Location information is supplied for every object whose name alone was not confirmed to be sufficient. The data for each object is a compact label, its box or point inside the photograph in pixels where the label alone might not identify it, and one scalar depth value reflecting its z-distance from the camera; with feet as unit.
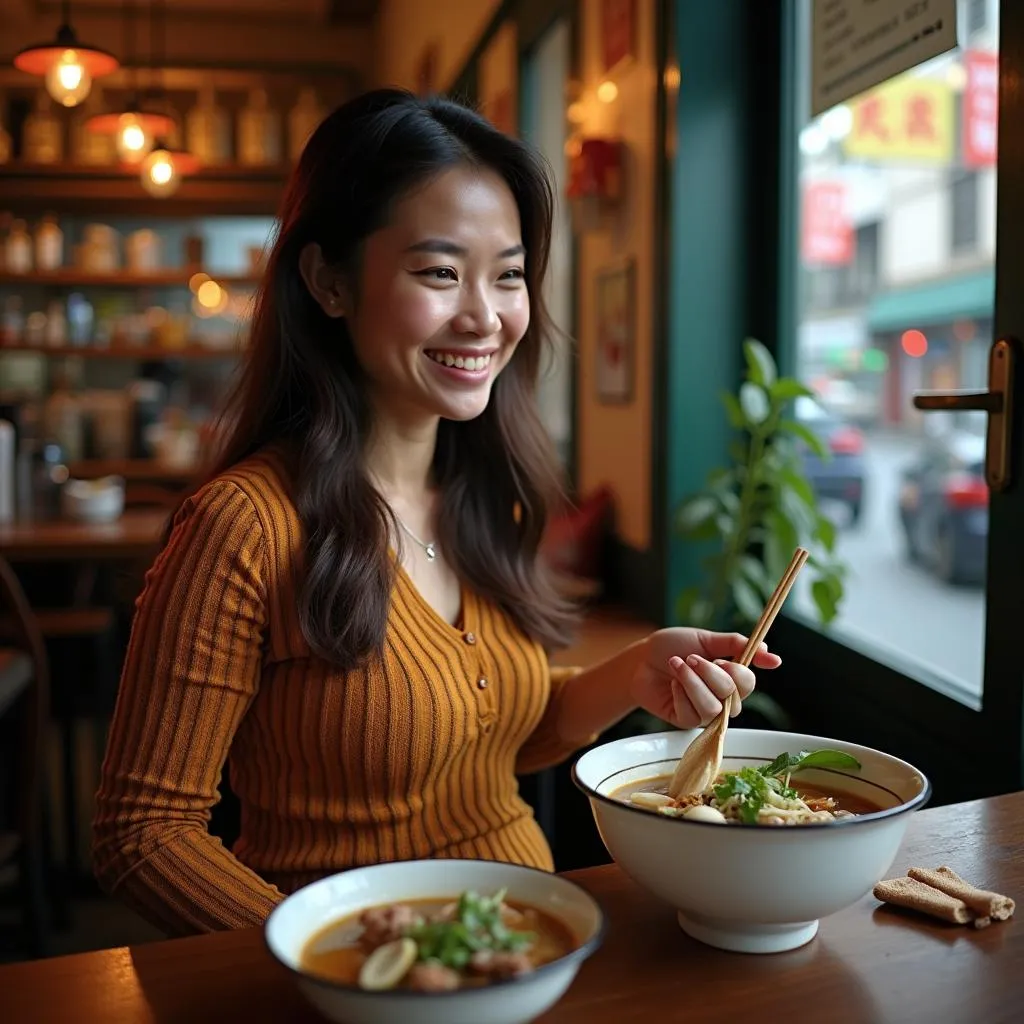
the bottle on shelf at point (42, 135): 22.40
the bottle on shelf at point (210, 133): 22.74
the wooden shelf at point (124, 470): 21.66
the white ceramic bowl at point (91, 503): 13.96
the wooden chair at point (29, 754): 8.82
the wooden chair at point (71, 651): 11.05
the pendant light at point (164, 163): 17.02
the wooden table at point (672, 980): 2.76
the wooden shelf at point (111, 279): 22.26
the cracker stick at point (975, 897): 3.20
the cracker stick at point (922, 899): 3.17
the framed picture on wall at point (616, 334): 10.38
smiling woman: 4.14
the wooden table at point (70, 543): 12.43
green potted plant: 8.15
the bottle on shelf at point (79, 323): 22.41
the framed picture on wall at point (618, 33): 9.97
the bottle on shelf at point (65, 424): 20.54
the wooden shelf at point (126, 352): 22.29
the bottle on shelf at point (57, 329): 22.47
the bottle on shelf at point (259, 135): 22.71
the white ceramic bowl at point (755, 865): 2.77
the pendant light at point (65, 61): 12.60
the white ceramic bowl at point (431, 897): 2.31
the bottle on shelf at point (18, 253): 22.16
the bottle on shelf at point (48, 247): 22.27
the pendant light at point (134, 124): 16.07
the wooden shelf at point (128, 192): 22.70
